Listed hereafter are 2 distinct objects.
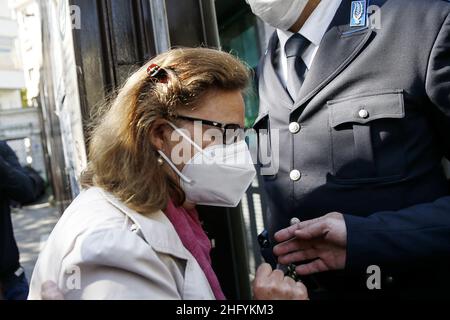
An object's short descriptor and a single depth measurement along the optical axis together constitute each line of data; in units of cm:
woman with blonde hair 104
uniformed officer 130
